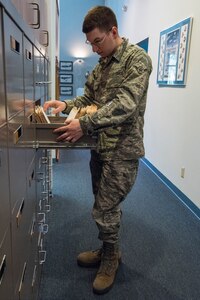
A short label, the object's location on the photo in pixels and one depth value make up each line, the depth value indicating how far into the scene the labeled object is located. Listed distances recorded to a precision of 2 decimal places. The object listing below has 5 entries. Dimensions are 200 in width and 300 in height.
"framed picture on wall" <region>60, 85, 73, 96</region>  7.38
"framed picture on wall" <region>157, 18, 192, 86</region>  2.77
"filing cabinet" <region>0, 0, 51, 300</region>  0.63
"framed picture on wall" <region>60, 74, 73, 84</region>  7.28
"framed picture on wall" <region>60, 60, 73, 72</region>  7.27
